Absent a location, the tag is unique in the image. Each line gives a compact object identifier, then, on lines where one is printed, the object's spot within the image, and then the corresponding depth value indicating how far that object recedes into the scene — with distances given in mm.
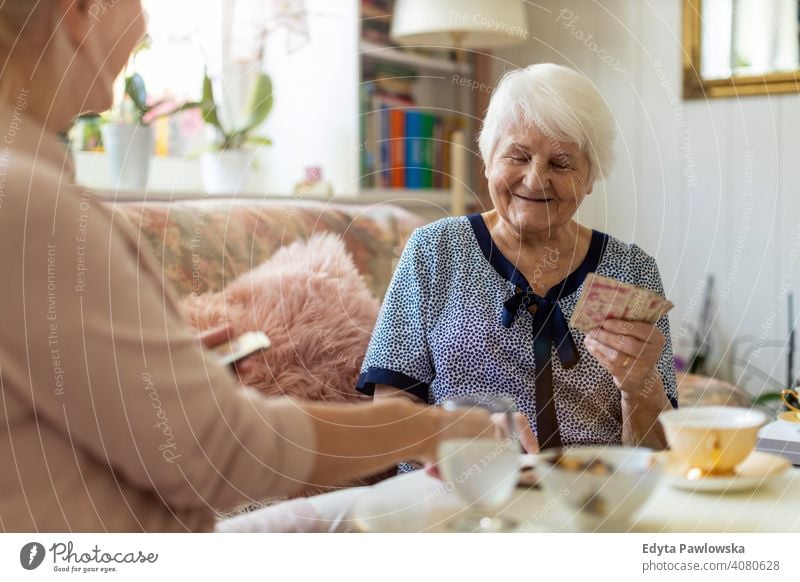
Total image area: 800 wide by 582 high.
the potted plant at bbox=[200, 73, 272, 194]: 1521
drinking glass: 660
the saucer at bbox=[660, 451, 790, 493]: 697
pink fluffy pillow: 1105
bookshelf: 1685
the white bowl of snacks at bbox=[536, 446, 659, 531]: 634
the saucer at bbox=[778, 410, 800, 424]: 875
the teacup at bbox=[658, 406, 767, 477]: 703
